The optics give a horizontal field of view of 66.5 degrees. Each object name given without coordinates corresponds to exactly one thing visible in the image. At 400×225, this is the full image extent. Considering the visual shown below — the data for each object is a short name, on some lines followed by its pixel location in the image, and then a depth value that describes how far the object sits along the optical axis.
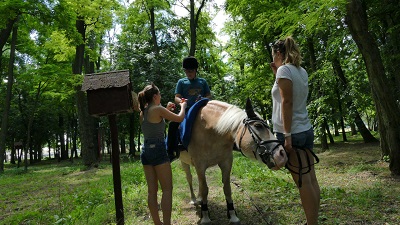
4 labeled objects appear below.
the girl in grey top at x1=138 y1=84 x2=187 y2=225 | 3.76
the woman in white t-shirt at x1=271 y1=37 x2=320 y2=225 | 2.96
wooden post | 4.20
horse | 3.60
